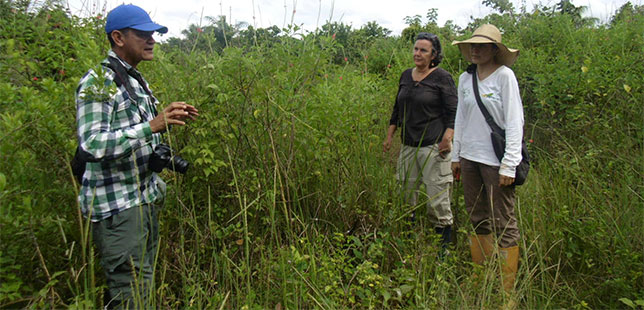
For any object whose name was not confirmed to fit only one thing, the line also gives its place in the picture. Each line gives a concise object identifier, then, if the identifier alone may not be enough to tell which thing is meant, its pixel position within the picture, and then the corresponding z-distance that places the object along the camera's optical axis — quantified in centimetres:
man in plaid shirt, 197
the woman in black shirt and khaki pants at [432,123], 368
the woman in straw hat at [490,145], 286
